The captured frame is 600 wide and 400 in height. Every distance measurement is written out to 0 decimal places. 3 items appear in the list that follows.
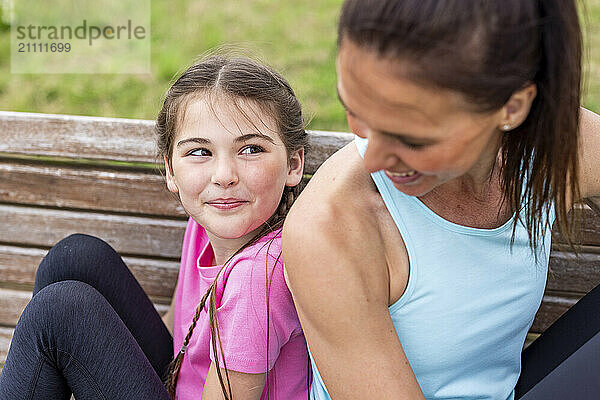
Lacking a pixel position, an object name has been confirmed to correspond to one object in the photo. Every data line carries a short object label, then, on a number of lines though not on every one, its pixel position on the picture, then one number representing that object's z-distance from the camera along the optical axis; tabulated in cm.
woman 131
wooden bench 174
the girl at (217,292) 154
